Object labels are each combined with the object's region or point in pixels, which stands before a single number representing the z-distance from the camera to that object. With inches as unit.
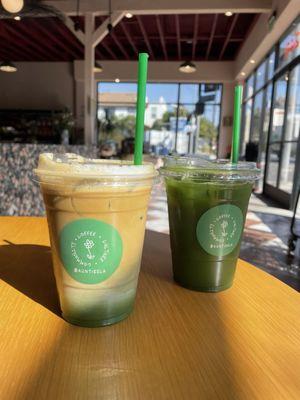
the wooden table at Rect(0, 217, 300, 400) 14.5
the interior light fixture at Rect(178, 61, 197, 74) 340.2
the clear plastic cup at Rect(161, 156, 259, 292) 23.0
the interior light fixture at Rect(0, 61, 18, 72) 327.4
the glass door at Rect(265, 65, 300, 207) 234.1
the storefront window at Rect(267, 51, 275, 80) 288.8
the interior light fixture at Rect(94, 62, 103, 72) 323.6
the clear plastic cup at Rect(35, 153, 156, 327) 17.6
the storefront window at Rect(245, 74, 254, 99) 380.2
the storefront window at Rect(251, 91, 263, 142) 340.2
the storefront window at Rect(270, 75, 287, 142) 261.0
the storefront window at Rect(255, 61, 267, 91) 323.6
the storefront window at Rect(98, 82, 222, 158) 452.1
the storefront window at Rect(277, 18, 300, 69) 226.5
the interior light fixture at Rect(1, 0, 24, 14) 120.8
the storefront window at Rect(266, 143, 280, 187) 279.7
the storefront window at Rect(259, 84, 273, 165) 302.5
